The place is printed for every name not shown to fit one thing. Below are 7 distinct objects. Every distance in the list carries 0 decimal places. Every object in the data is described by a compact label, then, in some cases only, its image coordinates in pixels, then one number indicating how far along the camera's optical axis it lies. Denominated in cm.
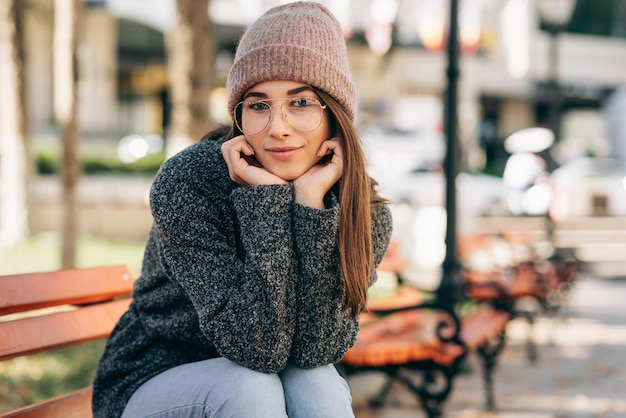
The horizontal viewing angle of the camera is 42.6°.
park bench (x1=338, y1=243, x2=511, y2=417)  396
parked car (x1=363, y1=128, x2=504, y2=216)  1462
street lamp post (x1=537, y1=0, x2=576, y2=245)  1084
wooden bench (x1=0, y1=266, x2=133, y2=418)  231
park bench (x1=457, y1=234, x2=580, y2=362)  557
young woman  216
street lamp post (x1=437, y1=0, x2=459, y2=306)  528
